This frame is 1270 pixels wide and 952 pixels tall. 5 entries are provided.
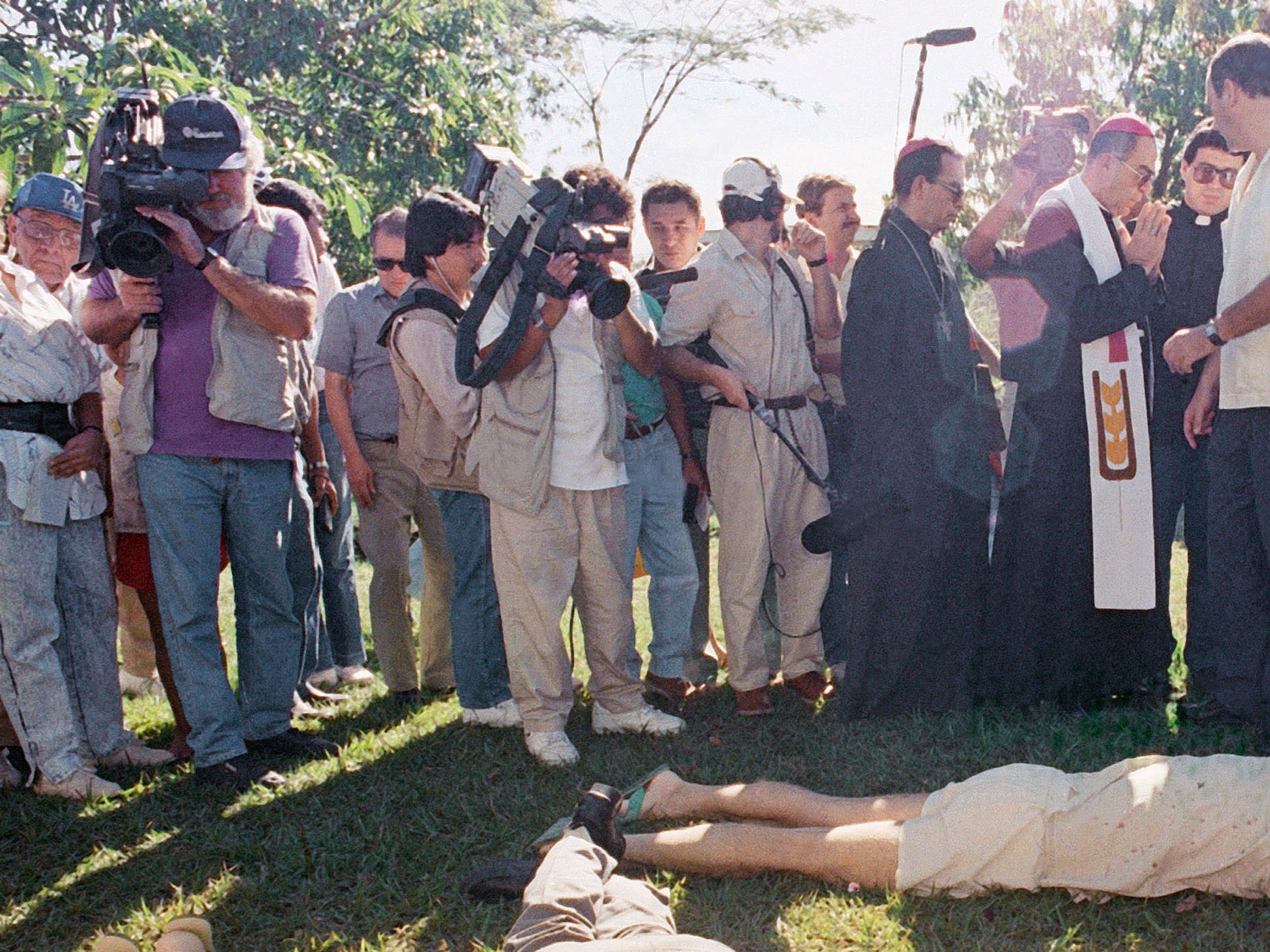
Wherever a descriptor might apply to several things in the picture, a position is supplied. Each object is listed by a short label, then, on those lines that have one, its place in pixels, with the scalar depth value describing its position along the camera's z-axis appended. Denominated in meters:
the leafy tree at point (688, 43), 28.00
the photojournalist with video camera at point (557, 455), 4.19
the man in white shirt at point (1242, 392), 3.89
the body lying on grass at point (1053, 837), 2.82
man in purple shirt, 4.20
